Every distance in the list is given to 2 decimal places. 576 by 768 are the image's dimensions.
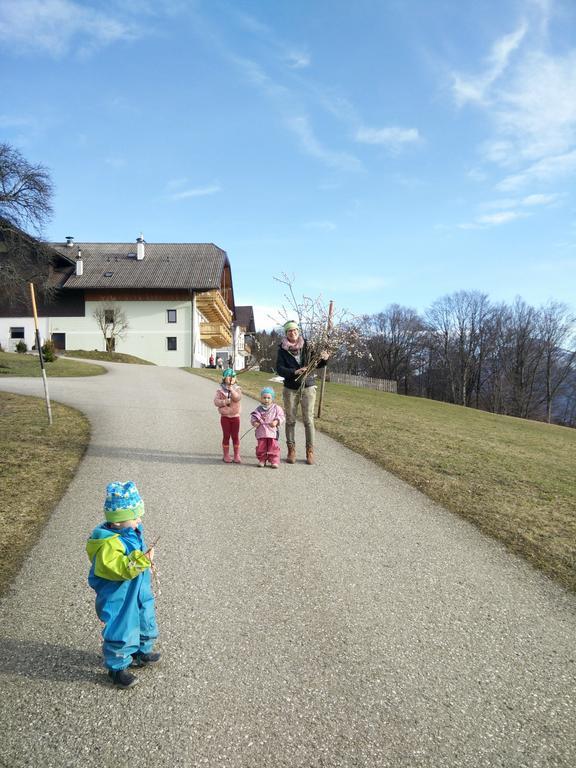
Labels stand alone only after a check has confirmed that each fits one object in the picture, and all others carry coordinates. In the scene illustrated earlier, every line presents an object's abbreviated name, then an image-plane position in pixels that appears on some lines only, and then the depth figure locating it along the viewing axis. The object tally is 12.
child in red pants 7.79
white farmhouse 44.84
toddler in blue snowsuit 2.80
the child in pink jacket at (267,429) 7.68
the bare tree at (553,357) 61.19
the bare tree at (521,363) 62.44
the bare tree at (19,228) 27.97
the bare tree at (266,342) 54.93
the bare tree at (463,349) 67.62
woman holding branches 7.89
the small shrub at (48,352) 27.72
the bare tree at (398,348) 77.56
